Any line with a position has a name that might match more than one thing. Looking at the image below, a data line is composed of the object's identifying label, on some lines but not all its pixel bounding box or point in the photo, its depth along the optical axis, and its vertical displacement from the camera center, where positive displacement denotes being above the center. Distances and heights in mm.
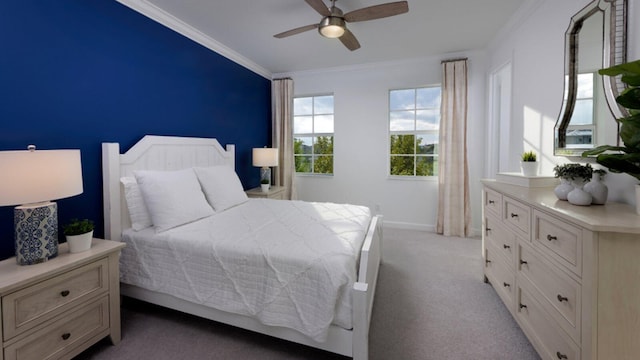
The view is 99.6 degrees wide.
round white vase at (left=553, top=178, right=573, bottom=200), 1530 -90
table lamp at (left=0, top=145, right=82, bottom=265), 1298 -79
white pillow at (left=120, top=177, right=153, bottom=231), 2160 -262
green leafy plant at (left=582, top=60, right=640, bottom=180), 1068 +176
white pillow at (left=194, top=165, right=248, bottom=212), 2655 -136
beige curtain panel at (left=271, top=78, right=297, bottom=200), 4629 +744
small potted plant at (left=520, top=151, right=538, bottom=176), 2008 +70
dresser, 1051 -468
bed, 1433 -502
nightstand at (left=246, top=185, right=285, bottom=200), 3768 -270
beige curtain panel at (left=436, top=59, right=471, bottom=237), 3779 +292
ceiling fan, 2035 +1283
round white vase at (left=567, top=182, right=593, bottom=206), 1406 -125
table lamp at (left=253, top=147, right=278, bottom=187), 3916 +236
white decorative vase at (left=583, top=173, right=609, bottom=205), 1438 -94
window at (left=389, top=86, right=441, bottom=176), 4133 +672
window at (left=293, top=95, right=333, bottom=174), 4668 +707
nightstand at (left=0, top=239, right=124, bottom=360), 1270 -687
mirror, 1528 +605
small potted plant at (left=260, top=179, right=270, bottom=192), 3976 -146
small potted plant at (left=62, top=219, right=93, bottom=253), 1613 -366
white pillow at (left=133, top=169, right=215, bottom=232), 2078 -199
